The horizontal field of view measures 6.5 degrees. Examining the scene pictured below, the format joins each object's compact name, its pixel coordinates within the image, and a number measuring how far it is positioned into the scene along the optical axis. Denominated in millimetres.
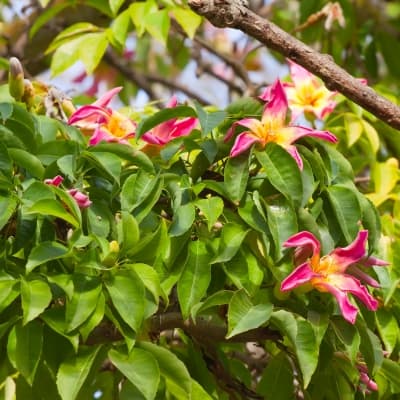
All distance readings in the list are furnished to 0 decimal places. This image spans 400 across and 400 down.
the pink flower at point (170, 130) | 3903
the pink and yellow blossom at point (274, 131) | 3792
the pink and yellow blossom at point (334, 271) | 3729
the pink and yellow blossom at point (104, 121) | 3931
